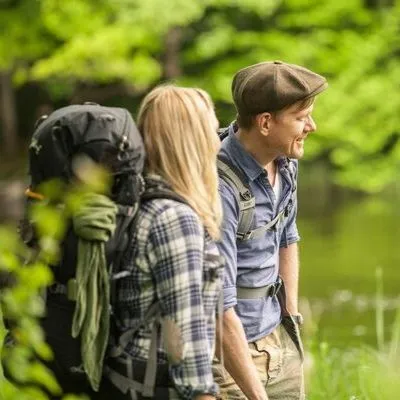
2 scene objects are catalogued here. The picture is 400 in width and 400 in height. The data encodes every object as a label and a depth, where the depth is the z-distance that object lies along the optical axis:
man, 6.91
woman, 5.89
